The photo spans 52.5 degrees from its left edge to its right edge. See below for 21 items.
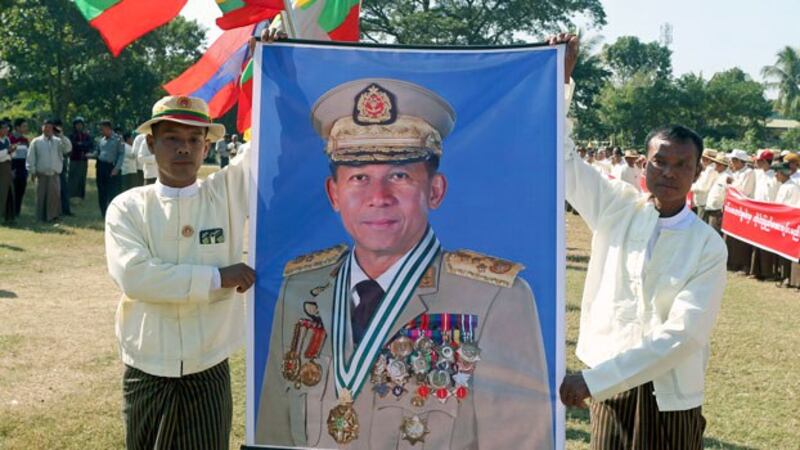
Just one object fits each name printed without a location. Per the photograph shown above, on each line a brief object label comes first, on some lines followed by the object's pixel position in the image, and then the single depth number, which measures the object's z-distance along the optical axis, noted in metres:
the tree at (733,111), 52.50
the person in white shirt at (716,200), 15.14
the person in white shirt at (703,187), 16.14
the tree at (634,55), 90.00
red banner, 11.85
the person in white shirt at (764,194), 12.95
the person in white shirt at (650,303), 2.89
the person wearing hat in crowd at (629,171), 20.88
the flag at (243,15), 4.39
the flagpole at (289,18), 3.98
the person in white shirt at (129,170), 16.30
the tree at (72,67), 33.16
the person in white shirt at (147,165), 13.38
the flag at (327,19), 5.95
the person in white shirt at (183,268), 3.18
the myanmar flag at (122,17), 3.95
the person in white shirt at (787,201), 12.19
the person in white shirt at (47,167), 15.26
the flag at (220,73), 6.27
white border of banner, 2.90
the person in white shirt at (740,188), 13.83
